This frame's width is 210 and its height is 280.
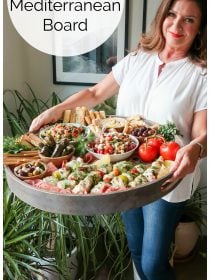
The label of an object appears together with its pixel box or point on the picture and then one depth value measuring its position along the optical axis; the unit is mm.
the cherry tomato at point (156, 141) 687
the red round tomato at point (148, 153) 685
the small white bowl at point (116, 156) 685
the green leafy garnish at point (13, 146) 704
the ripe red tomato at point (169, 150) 665
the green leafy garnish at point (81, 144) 707
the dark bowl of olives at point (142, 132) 717
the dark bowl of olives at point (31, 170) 641
